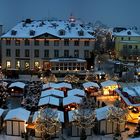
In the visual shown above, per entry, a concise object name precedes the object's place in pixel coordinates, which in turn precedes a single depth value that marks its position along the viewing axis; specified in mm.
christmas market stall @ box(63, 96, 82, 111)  26133
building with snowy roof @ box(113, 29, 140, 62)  51500
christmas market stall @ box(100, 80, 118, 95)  32125
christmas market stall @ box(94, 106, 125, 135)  22234
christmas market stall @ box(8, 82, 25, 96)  31969
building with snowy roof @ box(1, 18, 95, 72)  42969
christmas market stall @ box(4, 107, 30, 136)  22016
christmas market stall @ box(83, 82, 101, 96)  32312
